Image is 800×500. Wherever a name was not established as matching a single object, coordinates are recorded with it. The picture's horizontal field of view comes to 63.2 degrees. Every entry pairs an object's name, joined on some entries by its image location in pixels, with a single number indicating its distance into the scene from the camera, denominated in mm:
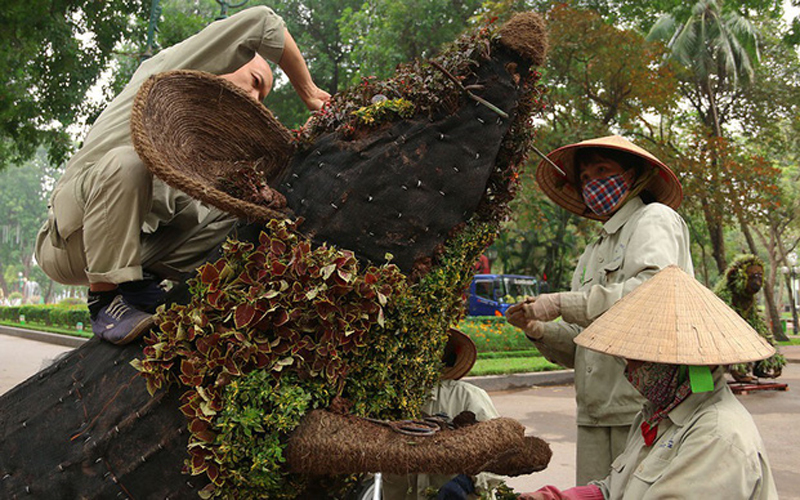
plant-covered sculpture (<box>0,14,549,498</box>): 2131
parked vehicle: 26703
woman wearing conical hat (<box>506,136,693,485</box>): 2889
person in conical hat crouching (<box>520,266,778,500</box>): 2096
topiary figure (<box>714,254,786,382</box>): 11633
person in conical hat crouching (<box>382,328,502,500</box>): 3662
